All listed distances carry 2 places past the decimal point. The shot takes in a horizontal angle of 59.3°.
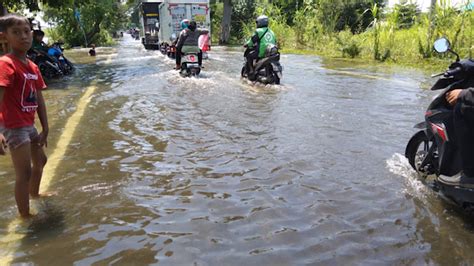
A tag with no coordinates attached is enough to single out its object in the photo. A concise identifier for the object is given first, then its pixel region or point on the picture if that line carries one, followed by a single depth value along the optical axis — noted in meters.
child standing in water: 3.61
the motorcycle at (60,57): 14.14
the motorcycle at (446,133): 3.86
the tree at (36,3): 15.85
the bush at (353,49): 20.00
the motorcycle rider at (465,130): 3.63
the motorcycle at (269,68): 11.33
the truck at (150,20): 31.25
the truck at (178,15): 23.17
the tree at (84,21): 38.16
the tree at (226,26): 37.28
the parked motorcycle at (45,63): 12.95
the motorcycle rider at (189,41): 12.86
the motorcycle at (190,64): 13.00
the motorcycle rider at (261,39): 11.67
